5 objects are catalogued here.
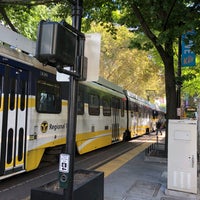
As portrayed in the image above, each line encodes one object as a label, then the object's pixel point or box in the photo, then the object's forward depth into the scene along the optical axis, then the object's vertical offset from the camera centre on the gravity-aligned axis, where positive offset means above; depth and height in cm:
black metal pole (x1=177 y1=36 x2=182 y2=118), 1255 +148
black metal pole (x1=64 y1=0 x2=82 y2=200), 418 -9
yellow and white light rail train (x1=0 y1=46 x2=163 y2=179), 704 +17
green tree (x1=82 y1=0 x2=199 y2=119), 1068 +371
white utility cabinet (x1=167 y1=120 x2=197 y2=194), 688 -71
